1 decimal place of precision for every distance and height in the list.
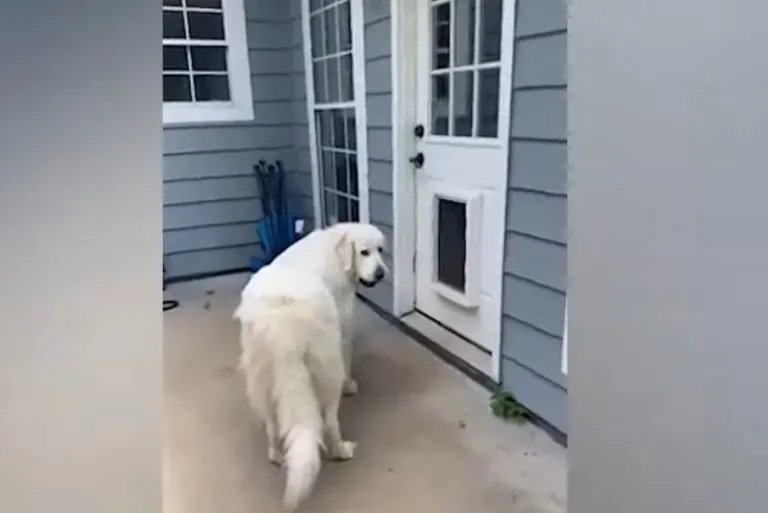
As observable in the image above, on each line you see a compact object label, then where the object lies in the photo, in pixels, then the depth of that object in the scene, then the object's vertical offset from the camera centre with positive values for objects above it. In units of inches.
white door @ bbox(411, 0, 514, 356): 100.1 -10.7
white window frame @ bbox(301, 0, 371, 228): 137.6 -0.3
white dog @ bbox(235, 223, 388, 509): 67.7 -29.5
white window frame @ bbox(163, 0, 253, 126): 169.5 +2.8
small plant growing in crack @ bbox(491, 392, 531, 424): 94.8 -44.9
